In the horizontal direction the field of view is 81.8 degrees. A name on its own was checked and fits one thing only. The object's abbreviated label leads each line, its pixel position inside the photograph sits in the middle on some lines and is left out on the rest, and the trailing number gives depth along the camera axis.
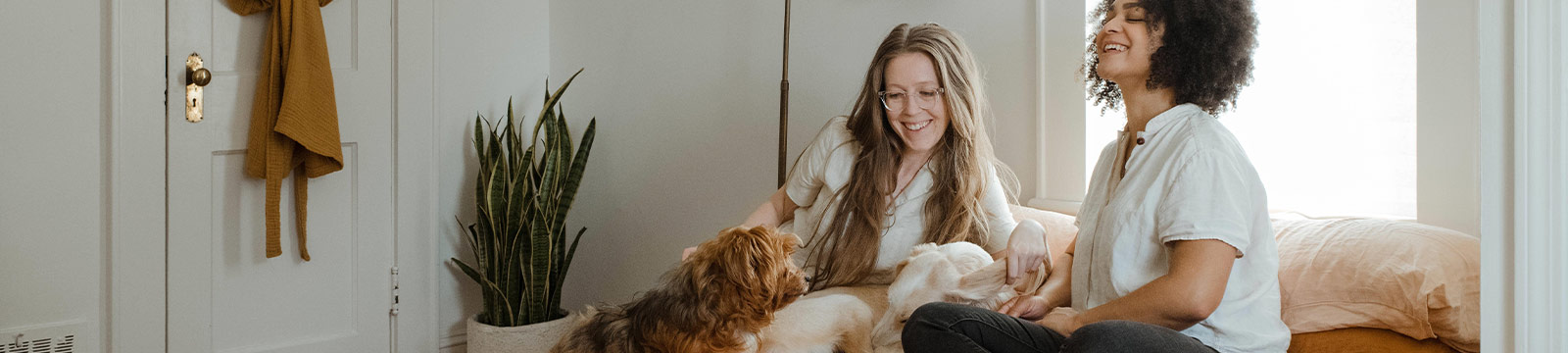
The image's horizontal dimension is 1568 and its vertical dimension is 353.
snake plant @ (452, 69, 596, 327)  3.13
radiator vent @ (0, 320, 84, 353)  2.50
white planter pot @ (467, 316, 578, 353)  3.10
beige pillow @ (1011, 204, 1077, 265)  1.90
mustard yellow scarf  2.72
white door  2.77
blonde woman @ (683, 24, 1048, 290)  1.95
